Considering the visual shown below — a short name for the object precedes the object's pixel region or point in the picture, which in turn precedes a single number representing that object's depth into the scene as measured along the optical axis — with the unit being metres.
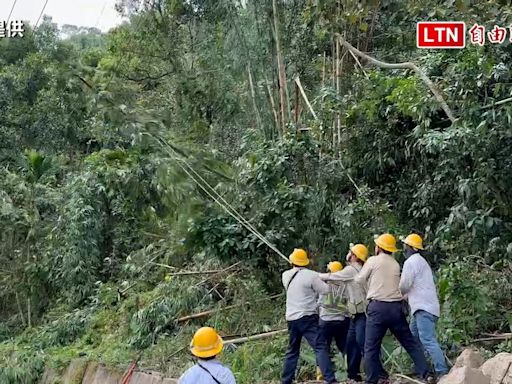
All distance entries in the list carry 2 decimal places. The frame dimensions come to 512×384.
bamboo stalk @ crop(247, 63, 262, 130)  11.95
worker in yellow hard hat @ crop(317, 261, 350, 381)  7.12
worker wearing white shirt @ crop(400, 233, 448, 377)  6.38
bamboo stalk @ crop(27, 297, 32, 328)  14.63
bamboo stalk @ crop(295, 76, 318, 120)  10.56
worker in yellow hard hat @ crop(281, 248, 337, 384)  7.13
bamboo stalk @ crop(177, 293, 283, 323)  9.85
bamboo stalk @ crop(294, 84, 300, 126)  11.43
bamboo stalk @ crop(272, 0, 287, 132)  11.31
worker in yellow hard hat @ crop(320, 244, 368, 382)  7.02
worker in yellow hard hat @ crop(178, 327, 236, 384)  4.66
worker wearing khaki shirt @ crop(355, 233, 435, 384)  6.42
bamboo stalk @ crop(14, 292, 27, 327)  14.91
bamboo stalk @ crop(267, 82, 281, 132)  11.48
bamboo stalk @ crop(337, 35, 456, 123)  7.80
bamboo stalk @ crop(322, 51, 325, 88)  11.72
